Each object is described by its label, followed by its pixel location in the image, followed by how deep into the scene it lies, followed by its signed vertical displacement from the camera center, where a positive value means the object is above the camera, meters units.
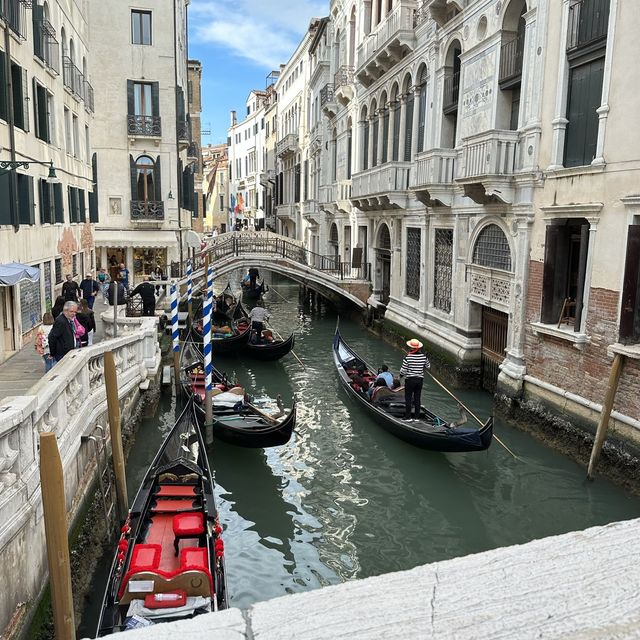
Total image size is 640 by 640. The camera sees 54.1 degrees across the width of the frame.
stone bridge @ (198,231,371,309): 18.14 -1.56
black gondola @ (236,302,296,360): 13.73 -2.87
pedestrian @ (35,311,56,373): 7.29 -1.55
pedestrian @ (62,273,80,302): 10.45 -1.30
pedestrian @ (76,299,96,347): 8.32 -1.50
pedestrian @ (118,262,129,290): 16.52 -1.68
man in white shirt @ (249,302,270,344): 14.43 -2.42
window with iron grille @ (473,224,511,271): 10.04 -0.46
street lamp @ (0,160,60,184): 7.45 +0.58
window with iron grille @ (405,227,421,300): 14.36 -1.00
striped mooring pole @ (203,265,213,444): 8.19 -2.09
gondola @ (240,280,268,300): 24.55 -2.94
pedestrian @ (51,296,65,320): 8.62 -1.31
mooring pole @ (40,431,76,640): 3.69 -1.92
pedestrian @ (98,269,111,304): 14.66 -1.78
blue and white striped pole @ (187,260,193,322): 13.32 -1.21
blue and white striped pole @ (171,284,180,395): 11.06 -2.14
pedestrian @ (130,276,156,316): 12.60 -1.62
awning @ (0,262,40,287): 7.69 -0.77
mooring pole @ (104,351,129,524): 6.02 -2.10
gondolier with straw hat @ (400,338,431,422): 8.28 -2.09
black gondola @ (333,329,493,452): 7.48 -2.69
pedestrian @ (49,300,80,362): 6.77 -1.31
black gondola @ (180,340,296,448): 7.82 -2.72
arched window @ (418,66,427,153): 13.43 +2.42
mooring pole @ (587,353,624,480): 6.95 -2.01
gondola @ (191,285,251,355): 14.17 -2.78
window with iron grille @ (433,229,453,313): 12.45 -0.99
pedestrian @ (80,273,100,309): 11.71 -1.42
